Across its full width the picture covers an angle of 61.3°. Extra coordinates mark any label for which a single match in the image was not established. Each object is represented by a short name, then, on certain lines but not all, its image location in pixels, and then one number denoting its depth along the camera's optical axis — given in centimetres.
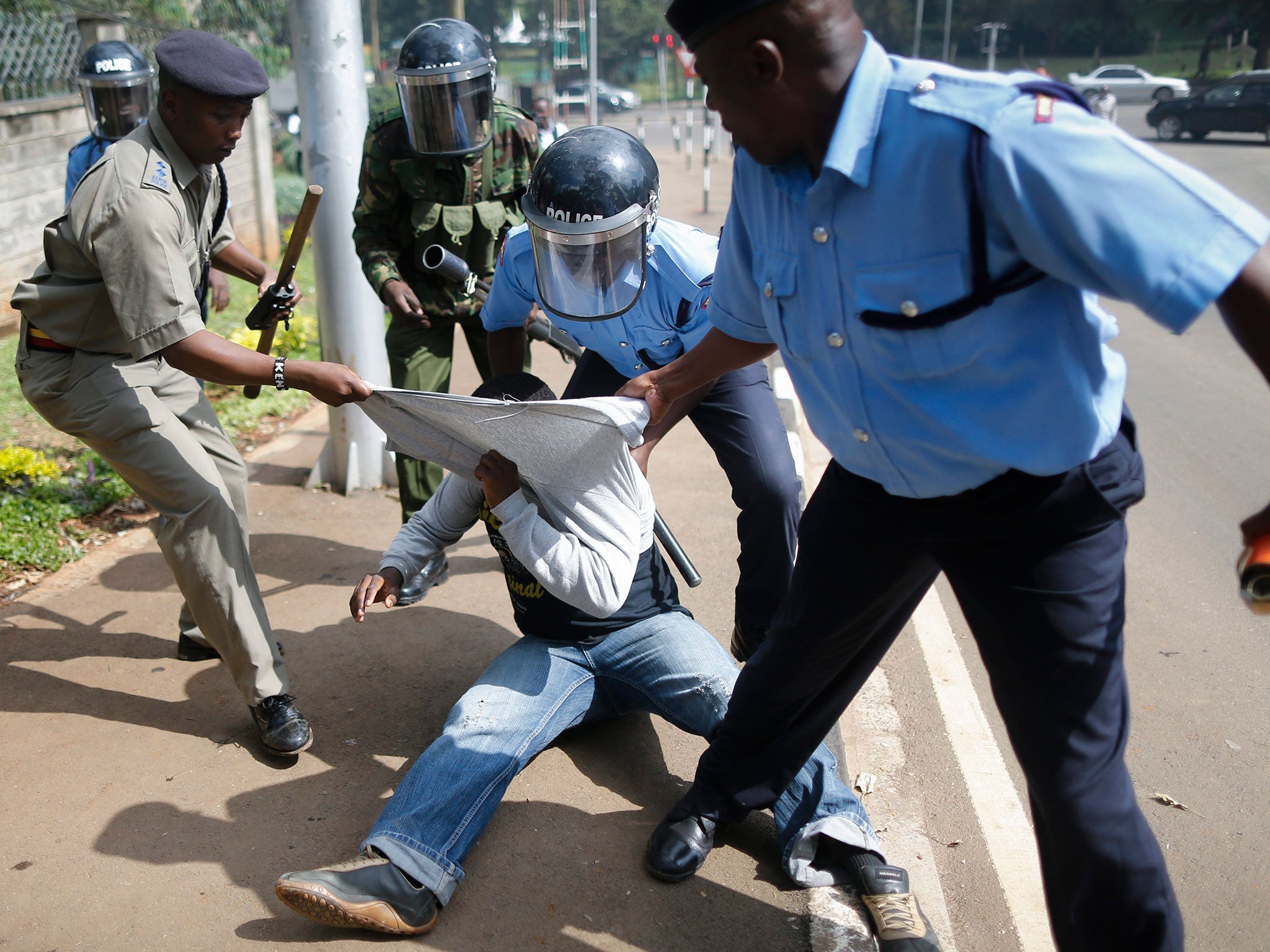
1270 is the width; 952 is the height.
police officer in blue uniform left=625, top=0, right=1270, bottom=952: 143
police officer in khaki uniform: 268
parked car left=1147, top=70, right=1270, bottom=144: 2127
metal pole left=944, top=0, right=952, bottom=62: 4166
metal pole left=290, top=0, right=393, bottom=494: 457
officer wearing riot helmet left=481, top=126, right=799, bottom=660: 276
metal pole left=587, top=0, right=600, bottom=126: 1769
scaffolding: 2905
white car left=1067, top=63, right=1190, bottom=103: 3384
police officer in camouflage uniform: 384
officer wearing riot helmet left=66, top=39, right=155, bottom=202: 505
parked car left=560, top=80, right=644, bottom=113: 4503
